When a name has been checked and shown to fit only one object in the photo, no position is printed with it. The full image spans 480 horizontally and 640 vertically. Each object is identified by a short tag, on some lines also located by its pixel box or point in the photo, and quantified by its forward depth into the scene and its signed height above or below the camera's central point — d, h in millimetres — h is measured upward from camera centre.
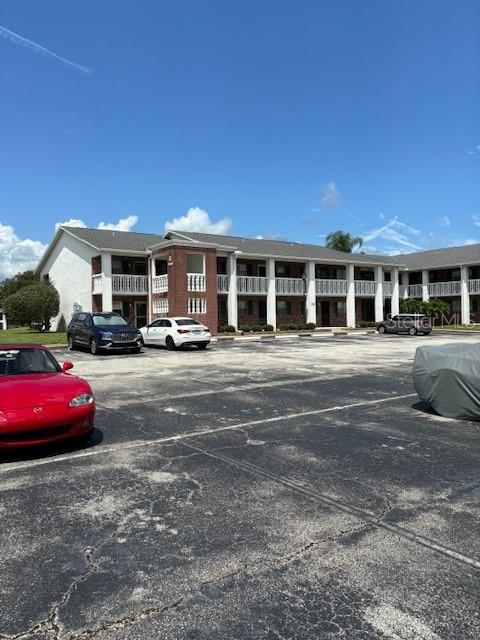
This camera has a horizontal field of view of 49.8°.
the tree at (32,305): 35719 +1152
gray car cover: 7824 -992
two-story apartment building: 32938 +3096
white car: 22438 -603
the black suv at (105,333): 20016 -502
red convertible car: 5781 -994
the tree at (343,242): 62438 +9182
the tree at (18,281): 63162 +5308
